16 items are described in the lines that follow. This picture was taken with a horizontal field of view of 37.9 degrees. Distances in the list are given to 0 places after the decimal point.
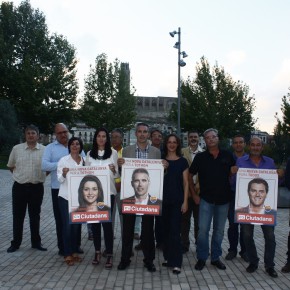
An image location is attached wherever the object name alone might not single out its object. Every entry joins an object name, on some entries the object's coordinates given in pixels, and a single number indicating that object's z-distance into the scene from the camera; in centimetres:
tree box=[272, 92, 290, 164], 1780
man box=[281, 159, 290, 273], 607
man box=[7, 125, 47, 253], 710
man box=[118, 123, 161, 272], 605
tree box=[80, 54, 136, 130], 4712
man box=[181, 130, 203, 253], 733
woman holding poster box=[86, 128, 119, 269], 621
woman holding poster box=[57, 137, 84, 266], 630
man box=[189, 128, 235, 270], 604
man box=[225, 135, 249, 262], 678
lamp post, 2548
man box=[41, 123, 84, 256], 677
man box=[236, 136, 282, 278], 592
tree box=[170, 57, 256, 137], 3794
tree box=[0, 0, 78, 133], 3922
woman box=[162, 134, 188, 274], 595
